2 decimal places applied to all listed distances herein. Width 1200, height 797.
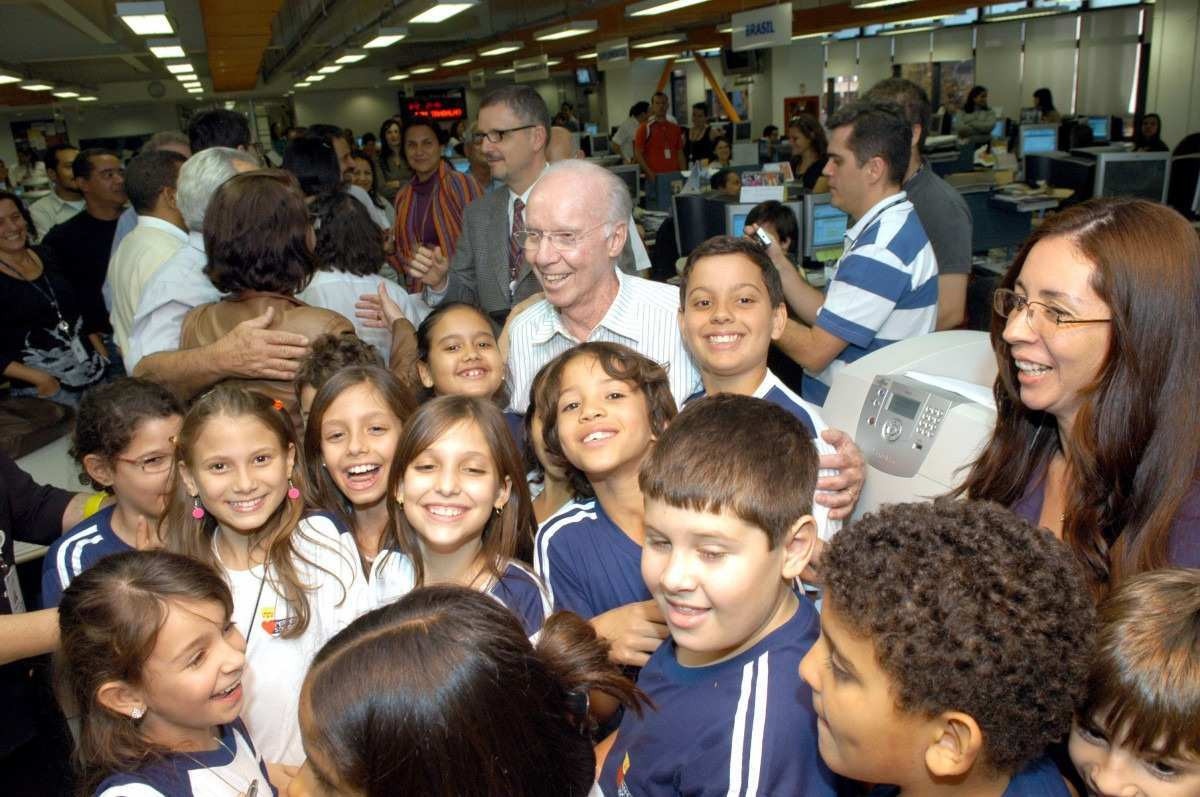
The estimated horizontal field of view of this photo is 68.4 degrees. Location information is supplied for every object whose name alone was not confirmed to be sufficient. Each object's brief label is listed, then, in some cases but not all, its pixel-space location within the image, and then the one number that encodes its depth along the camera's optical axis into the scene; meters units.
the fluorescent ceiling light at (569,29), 9.73
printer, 1.79
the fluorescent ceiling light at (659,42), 14.01
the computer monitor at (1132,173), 5.60
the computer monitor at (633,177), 9.11
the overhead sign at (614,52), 11.41
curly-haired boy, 1.00
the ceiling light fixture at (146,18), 5.93
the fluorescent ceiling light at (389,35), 8.57
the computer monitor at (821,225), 5.59
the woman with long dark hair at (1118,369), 1.30
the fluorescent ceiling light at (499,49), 12.72
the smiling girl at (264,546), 1.80
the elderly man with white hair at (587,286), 2.30
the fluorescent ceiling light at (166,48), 8.12
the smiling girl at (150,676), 1.41
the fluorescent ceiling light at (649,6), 7.42
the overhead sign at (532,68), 12.73
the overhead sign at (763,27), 7.96
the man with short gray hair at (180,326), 2.18
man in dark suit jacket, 3.19
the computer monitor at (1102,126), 12.56
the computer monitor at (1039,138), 9.54
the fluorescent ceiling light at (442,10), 6.43
